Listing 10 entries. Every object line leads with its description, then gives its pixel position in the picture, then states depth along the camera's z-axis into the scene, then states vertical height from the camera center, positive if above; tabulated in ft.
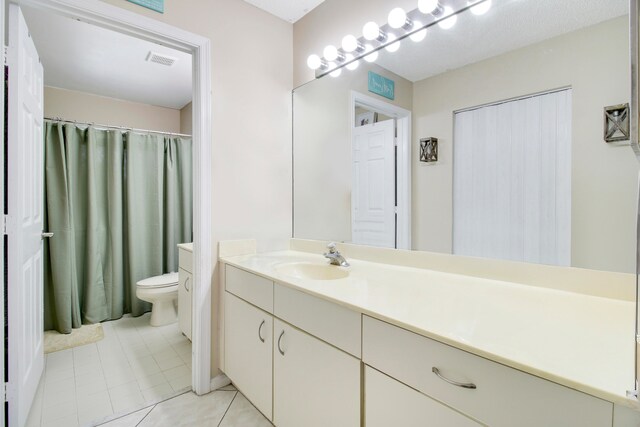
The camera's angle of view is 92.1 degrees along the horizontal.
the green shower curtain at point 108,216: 8.27 -0.26
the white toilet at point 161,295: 8.47 -2.44
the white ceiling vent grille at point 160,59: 8.00 +3.95
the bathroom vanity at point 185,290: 7.02 -1.99
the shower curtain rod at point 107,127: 8.44 +2.44
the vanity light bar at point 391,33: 4.32 +2.80
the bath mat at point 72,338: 7.49 -3.36
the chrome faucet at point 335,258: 5.16 -0.87
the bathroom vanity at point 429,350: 1.97 -1.17
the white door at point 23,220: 4.40 -0.19
